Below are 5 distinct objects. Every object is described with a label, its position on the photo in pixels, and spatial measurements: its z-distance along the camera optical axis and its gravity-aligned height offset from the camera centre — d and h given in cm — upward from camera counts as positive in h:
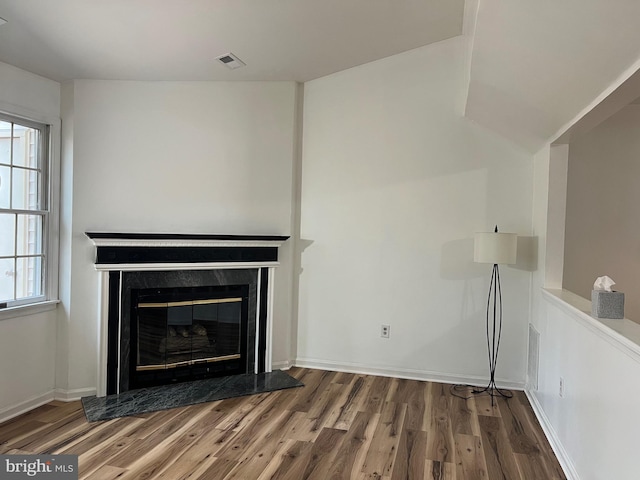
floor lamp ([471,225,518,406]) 368 -36
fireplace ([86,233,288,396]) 366 -70
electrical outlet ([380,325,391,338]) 434 -92
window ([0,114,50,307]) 338 +7
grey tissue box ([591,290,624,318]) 232 -33
